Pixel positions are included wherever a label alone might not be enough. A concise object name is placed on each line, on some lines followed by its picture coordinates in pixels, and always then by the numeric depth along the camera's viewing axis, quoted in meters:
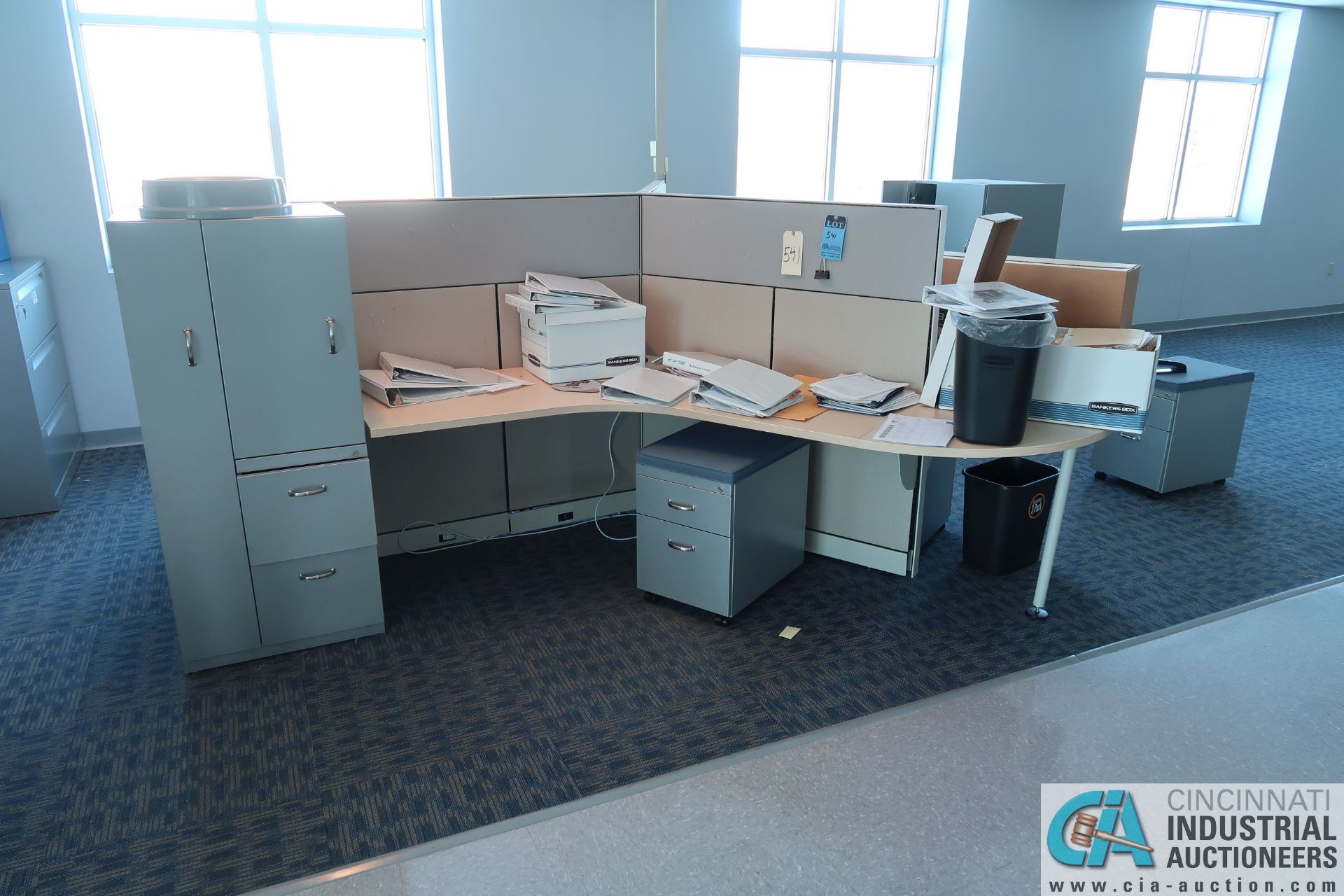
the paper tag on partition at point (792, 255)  2.83
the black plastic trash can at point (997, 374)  2.27
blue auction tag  2.76
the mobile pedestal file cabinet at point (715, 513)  2.54
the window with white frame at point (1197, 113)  6.57
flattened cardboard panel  2.70
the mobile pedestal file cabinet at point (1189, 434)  3.49
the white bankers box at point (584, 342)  2.77
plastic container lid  2.14
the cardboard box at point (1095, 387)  2.31
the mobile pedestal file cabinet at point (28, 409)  3.25
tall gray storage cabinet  2.14
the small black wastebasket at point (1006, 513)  2.85
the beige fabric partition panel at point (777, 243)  2.67
